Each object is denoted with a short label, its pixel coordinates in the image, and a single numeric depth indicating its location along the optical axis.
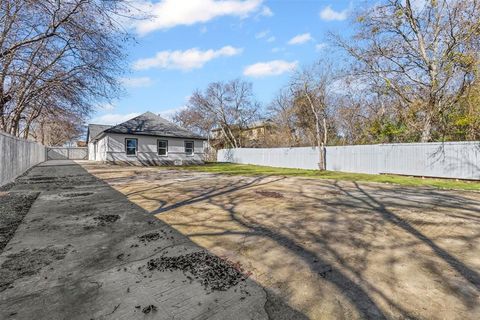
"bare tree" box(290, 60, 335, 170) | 18.98
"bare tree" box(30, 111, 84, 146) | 45.97
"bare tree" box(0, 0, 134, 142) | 7.40
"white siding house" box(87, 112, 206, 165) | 20.50
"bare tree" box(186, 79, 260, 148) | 34.88
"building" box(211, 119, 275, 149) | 34.94
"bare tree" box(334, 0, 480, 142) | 13.00
